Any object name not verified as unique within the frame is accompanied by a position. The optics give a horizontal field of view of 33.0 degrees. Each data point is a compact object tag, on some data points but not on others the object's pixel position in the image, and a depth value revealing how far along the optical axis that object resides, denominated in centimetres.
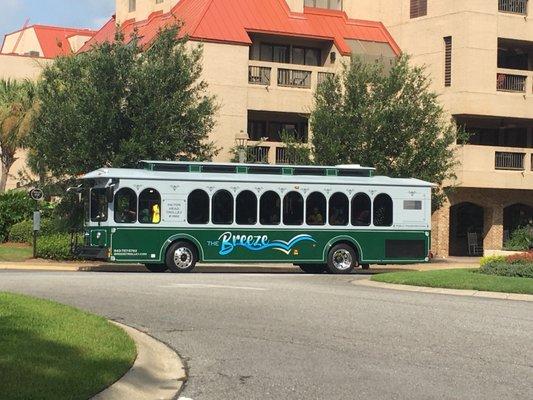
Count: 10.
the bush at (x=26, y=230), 3262
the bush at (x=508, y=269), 2225
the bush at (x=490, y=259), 2518
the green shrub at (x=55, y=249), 3030
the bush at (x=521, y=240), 3775
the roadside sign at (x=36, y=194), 3048
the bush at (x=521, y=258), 2383
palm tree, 3888
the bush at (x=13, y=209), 3391
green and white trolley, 2536
